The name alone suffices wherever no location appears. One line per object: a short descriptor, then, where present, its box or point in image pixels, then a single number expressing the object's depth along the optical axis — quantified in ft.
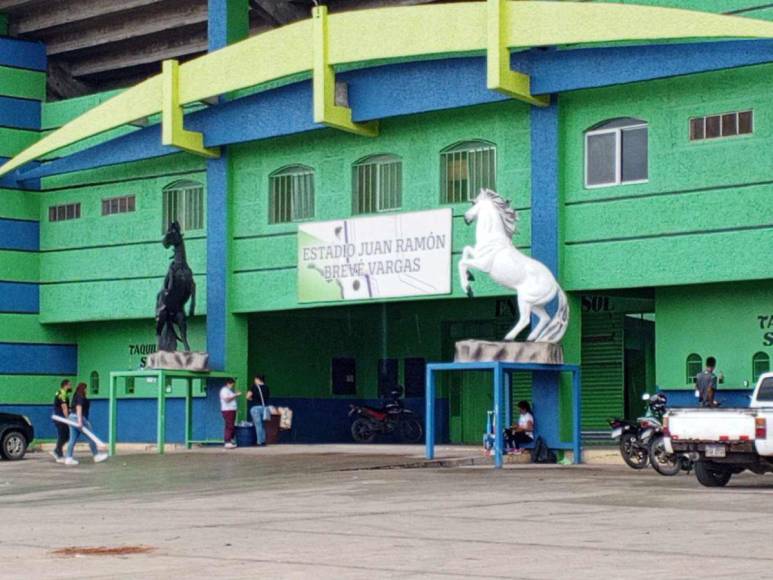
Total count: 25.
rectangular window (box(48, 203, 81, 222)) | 136.67
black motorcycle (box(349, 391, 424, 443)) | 133.80
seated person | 101.24
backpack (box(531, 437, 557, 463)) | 101.19
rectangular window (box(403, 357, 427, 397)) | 136.67
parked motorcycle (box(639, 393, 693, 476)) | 86.38
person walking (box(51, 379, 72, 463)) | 109.50
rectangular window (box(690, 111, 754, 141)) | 94.07
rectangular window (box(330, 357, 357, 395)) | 138.92
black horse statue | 119.44
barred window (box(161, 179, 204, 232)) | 127.34
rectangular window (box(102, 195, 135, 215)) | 132.46
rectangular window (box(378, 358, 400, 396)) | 138.62
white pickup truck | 71.92
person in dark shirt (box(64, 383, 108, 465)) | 106.73
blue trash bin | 121.60
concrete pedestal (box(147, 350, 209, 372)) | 118.73
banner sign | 109.60
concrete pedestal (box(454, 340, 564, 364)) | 96.58
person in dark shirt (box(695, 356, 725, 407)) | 93.35
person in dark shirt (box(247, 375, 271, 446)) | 121.08
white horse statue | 98.43
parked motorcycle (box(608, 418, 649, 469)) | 91.04
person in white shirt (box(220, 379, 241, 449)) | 119.24
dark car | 118.52
